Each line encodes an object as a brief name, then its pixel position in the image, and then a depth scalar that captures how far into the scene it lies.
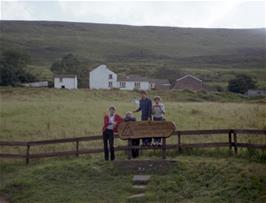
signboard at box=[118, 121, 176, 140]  15.55
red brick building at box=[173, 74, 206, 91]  102.16
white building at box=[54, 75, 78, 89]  95.86
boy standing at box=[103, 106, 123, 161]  15.93
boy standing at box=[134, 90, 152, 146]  16.69
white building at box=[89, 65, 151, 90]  102.88
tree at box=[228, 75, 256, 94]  87.81
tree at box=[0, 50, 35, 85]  86.56
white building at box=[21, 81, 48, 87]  89.27
